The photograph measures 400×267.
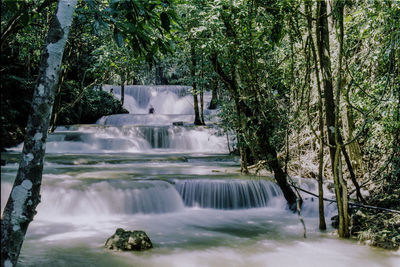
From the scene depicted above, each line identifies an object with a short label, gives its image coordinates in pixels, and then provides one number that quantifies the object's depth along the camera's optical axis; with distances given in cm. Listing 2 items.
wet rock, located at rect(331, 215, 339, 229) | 619
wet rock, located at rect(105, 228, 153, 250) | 491
